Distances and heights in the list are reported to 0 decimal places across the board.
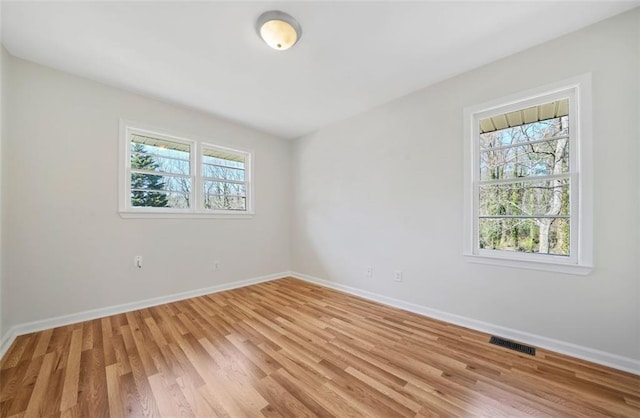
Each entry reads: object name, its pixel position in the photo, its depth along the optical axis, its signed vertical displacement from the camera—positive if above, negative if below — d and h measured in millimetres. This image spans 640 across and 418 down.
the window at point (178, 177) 2977 +462
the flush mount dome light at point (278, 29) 1784 +1413
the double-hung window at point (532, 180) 1960 +286
